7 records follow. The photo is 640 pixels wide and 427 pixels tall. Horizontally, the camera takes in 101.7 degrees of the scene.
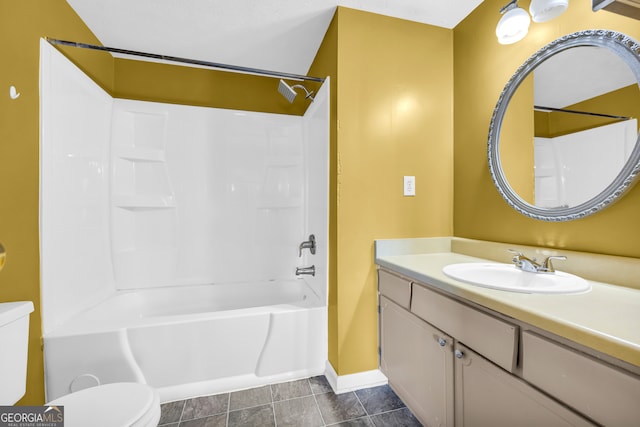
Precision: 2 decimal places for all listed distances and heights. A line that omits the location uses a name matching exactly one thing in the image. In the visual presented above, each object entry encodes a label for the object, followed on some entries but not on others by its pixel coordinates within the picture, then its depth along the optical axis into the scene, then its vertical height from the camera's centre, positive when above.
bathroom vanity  0.60 -0.42
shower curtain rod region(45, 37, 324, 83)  1.42 +0.92
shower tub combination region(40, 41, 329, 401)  1.43 -0.22
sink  0.88 -0.27
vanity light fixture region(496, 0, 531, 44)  1.21 +0.88
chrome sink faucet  1.10 -0.23
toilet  0.91 -0.71
